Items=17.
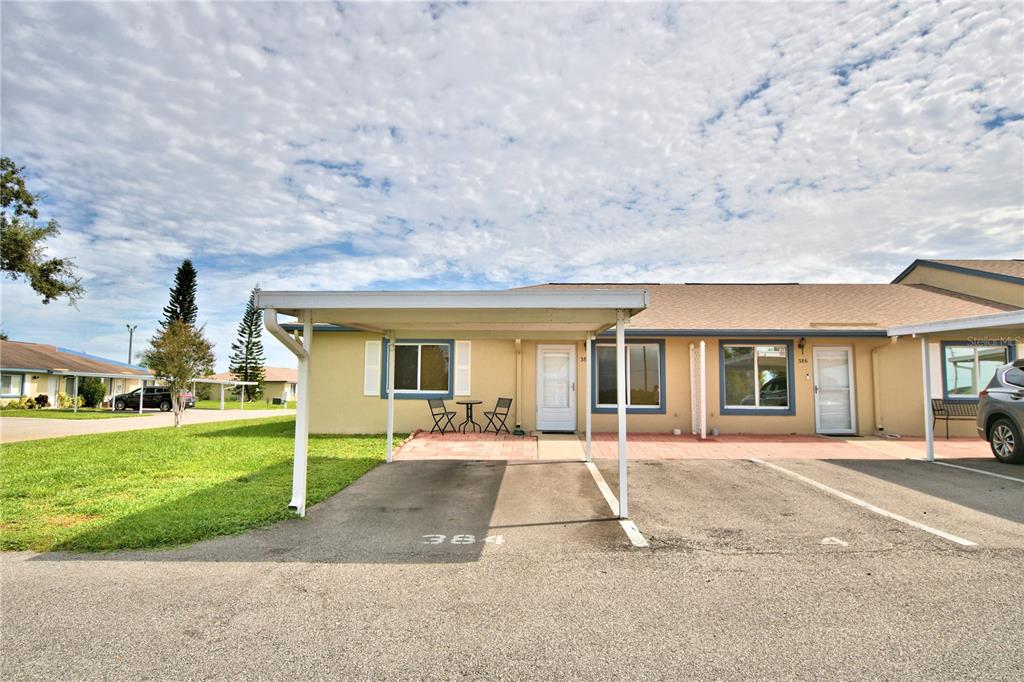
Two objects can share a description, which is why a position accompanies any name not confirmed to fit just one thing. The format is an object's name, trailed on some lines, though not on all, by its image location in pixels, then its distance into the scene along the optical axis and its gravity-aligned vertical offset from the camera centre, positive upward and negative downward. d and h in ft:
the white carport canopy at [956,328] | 25.62 +2.85
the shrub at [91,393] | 108.17 -2.70
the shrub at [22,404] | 95.20 -4.44
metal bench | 39.91 -2.11
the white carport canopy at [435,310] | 18.06 +2.51
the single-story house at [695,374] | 41.39 +0.59
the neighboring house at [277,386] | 180.86 -2.08
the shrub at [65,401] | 106.22 -4.30
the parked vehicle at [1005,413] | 28.48 -1.74
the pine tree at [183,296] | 138.10 +21.72
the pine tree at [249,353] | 153.17 +7.74
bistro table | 42.11 -2.96
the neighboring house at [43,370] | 97.91 +1.88
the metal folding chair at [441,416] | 42.19 -2.81
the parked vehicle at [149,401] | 102.01 -4.02
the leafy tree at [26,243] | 67.51 +17.24
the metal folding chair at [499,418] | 42.47 -2.97
